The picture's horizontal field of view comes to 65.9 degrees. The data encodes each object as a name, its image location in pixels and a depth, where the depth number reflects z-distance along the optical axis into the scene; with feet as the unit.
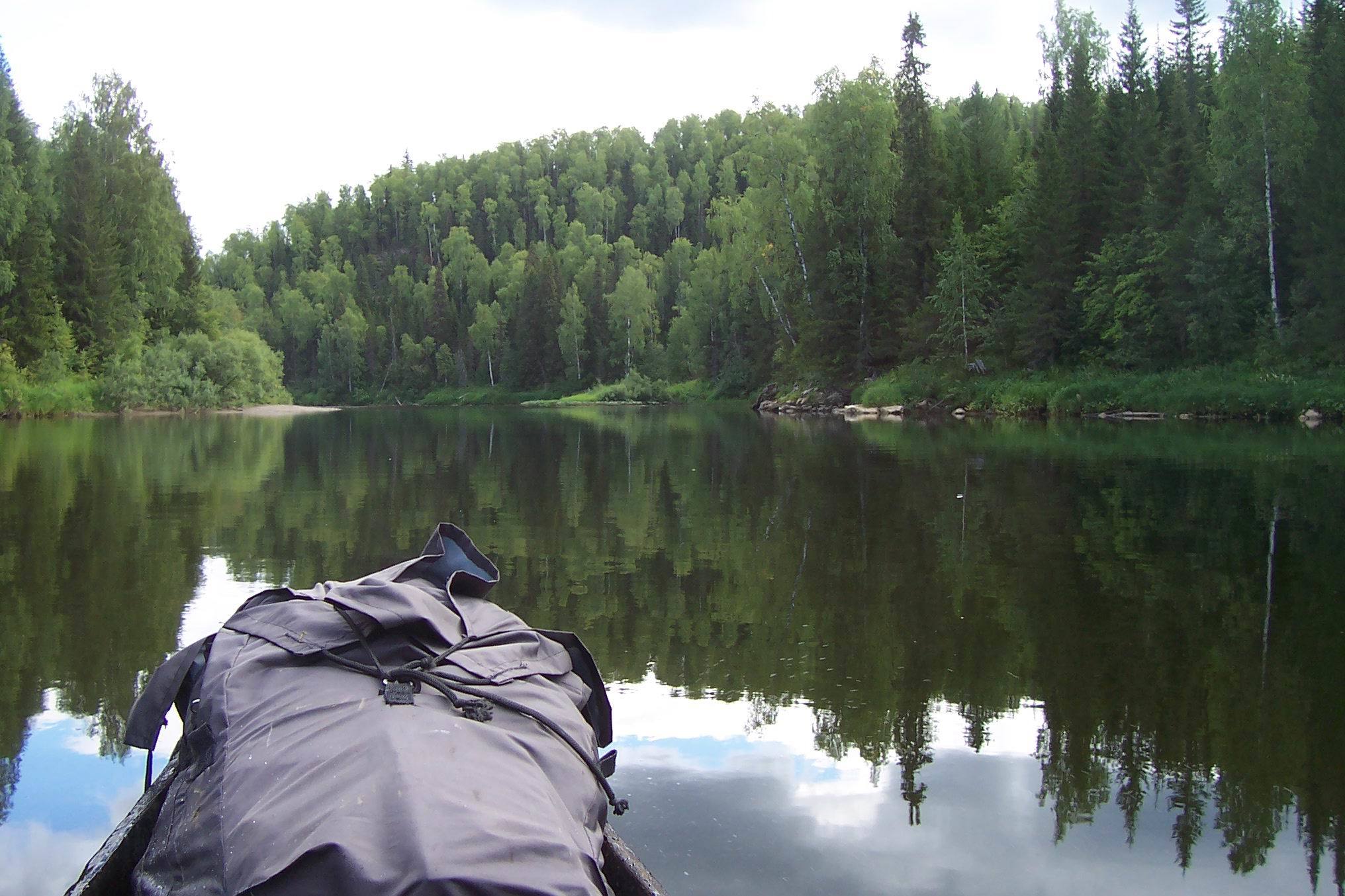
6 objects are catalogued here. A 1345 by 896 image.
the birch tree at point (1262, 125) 103.09
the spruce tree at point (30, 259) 131.95
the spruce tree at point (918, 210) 140.26
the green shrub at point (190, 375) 142.82
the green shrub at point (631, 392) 245.24
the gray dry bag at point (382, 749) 6.74
